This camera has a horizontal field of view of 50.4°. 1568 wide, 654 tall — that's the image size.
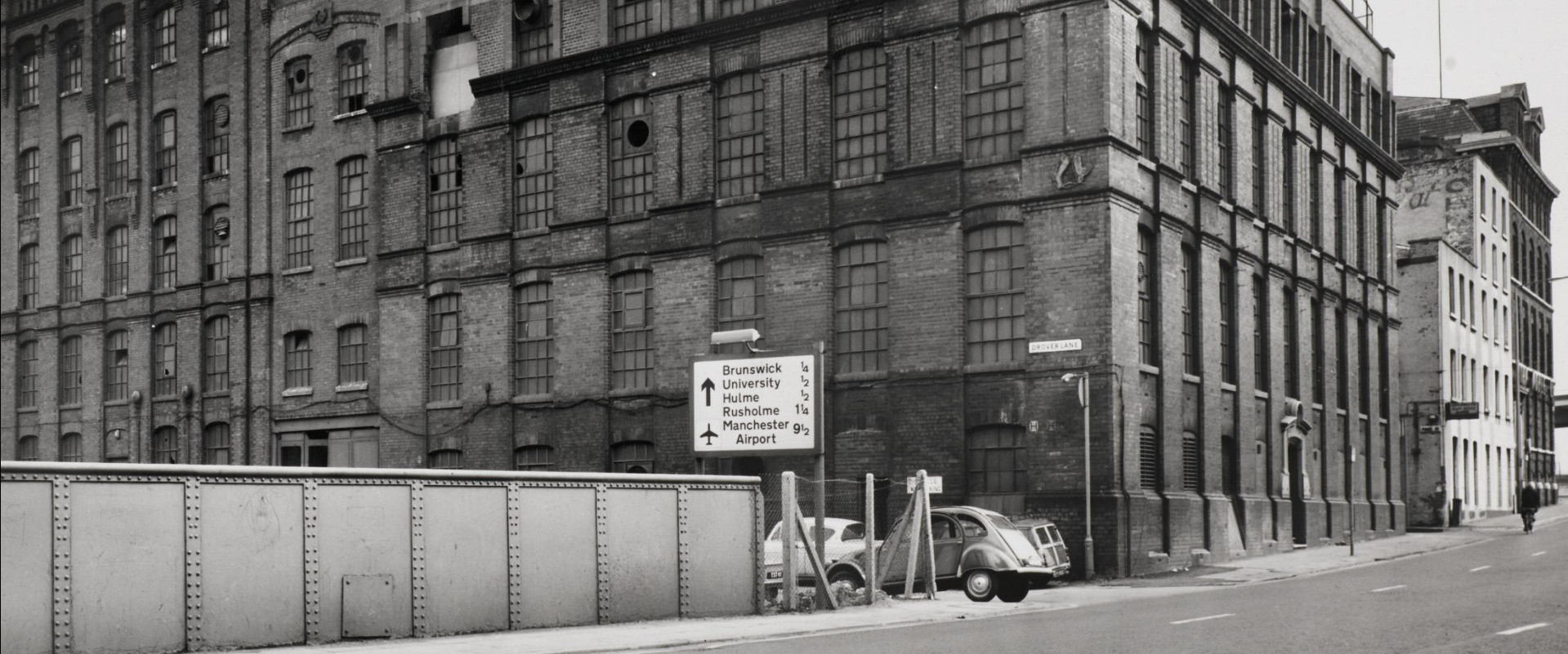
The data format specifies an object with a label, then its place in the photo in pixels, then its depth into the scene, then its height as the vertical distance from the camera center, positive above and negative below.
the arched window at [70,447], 47.47 -1.73
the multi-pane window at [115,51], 47.91 +9.71
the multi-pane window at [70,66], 49.03 +9.49
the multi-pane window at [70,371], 47.88 +0.47
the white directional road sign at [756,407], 23.03 -0.36
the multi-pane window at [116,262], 47.12 +3.54
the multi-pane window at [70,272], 48.25 +3.35
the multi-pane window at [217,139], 44.91 +6.70
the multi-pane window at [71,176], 48.47 +6.18
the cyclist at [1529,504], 46.59 -3.64
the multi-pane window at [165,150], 46.25 +6.57
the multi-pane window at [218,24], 45.28 +9.86
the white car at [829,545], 23.88 -2.42
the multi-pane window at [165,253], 45.97 +3.70
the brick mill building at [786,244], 31.30 +3.06
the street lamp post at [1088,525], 29.39 -2.63
